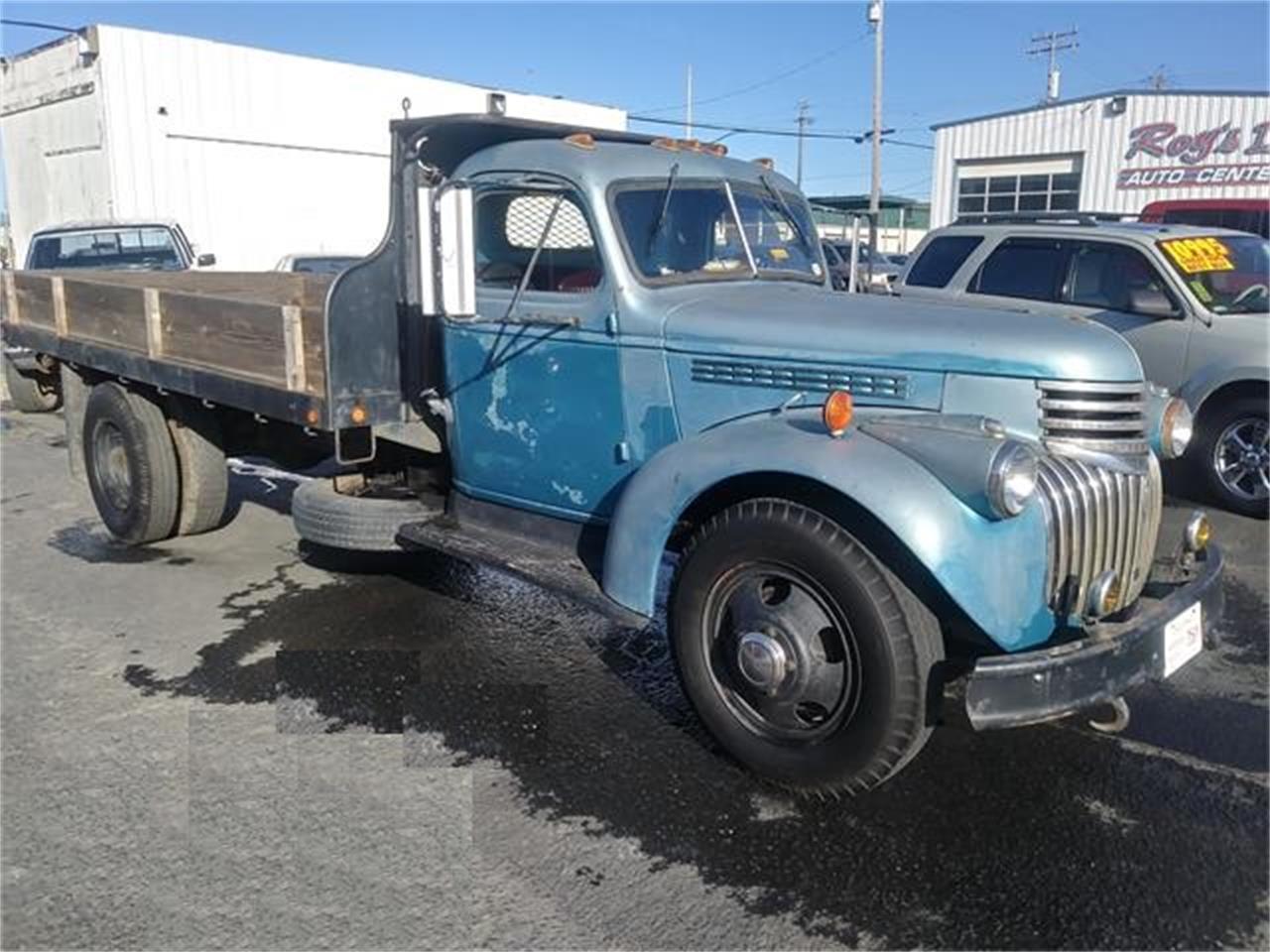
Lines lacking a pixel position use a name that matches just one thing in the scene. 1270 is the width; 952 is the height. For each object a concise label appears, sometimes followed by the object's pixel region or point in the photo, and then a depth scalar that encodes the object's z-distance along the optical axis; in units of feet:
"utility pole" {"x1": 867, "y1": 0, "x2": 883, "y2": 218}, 84.02
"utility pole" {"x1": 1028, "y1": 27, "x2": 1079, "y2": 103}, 129.18
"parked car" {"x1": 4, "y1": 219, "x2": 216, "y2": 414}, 37.17
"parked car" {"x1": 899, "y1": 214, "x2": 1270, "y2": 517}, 22.90
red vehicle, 48.75
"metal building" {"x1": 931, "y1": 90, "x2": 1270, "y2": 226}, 73.20
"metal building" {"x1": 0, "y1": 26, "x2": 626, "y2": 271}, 62.54
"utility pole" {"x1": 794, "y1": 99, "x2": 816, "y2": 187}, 168.30
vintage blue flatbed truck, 10.02
